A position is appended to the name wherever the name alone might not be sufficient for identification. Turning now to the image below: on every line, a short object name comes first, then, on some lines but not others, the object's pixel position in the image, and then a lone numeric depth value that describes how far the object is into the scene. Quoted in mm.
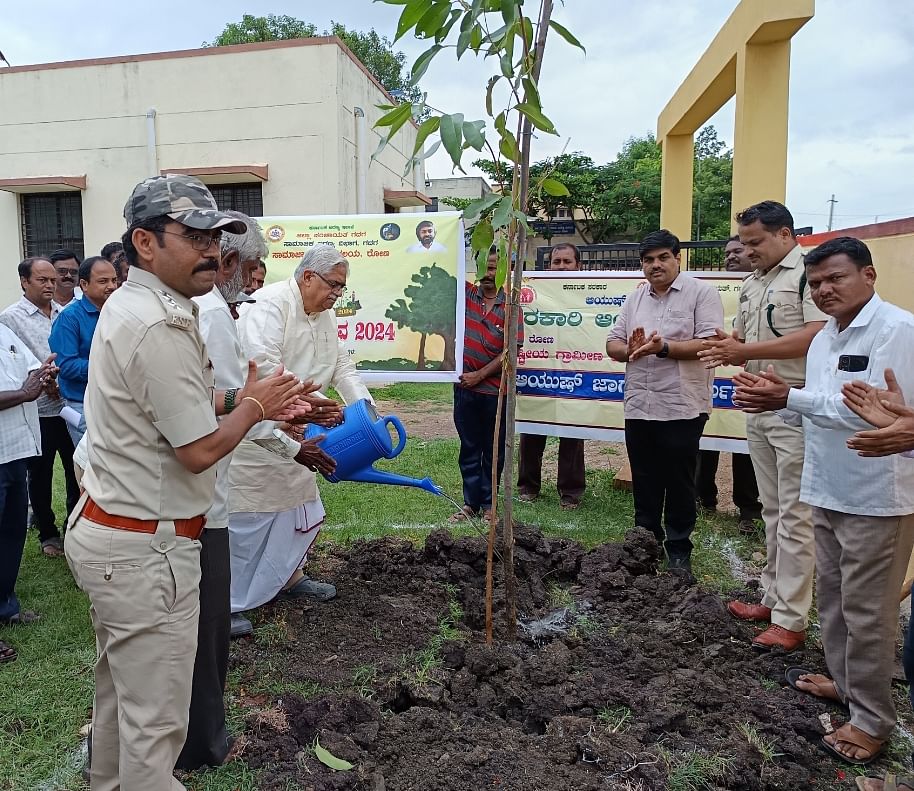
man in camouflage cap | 1863
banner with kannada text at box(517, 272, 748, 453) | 6016
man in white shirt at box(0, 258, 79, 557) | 4559
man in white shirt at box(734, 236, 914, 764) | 2506
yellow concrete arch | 6863
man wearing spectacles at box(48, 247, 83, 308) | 5070
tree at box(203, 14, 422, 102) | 27328
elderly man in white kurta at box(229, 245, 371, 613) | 3586
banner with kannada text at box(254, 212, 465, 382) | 6621
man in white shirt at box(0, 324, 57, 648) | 3682
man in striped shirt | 5422
